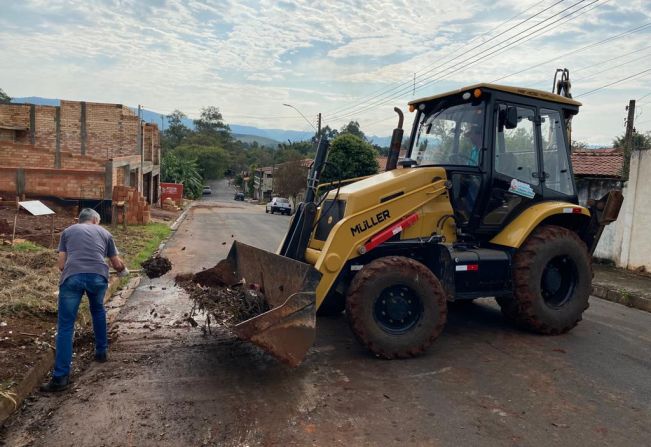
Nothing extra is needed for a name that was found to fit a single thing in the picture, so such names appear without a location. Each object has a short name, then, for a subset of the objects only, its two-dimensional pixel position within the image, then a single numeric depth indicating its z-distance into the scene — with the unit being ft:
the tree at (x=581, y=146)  99.64
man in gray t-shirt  15.03
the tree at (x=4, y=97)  199.70
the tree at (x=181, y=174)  194.49
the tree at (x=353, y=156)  102.73
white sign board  30.40
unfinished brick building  78.95
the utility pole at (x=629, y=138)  42.02
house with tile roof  42.55
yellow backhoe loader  17.66
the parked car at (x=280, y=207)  134.41
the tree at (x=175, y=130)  370.12
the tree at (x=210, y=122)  388.57
